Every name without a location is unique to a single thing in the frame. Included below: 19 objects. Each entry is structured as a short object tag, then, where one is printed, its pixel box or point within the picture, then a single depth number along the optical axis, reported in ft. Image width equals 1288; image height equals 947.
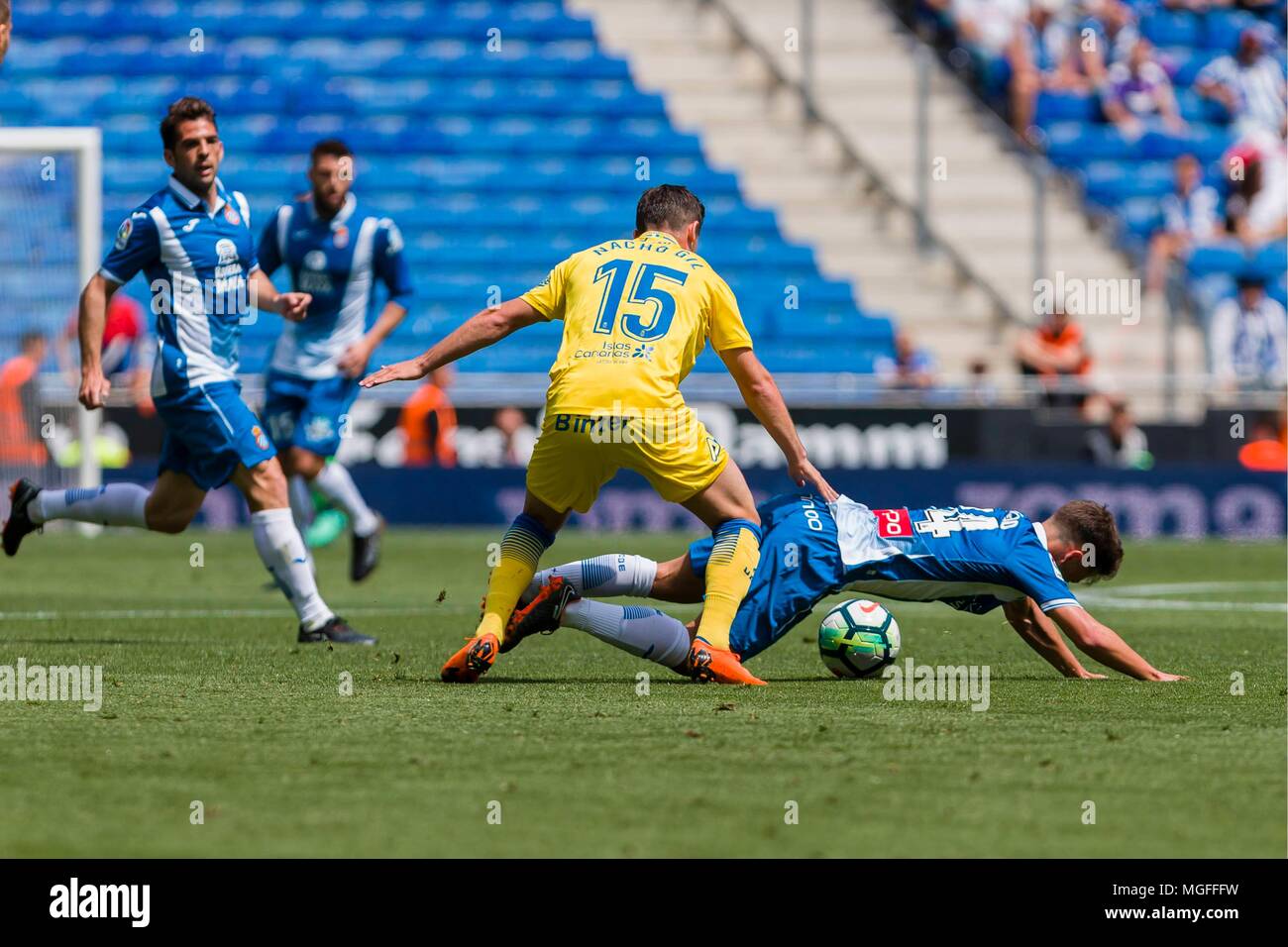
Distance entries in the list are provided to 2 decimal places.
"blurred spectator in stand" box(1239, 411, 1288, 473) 64.18
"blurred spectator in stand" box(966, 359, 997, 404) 63.36
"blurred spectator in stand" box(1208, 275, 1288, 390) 68.69
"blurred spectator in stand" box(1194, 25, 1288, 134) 82.43
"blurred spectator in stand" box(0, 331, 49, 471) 58.23
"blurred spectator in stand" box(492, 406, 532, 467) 63.05
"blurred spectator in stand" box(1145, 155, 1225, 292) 73.97
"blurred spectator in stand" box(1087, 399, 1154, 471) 63.52
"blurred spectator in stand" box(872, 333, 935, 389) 63.46
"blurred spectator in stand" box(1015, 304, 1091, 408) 65.62
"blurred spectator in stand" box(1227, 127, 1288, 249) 76.28
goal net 58.29
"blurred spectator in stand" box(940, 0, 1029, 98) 80.74
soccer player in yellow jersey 23.82
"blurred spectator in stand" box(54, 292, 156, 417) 60.80
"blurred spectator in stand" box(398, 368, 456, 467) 62.75
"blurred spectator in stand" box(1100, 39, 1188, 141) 82.07
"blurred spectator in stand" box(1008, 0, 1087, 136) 80.48
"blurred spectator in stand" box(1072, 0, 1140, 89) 81.76
